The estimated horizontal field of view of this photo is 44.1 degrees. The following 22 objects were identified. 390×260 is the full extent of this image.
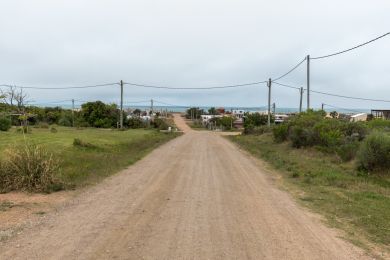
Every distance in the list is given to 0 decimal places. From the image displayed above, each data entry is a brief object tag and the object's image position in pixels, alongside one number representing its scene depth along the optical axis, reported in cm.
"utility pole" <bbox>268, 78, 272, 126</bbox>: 5691
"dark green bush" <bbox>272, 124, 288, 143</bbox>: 3588
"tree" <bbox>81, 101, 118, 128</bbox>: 7956
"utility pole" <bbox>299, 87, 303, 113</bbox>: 4852
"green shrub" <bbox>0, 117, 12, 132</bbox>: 4609
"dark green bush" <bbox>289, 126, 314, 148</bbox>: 2859
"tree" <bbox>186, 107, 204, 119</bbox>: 18025
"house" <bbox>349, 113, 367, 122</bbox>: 10088
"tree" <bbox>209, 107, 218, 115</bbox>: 19152
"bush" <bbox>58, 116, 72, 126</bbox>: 8362
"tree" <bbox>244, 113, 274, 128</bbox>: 9725
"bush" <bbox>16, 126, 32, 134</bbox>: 3994
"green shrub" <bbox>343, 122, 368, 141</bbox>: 2612
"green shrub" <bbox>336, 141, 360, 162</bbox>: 2159
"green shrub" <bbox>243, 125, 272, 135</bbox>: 5550
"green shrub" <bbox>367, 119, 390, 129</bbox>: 3482
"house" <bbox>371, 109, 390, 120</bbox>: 8525
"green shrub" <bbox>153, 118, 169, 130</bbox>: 8824
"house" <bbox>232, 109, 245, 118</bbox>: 17885
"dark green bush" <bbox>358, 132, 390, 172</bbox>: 1730
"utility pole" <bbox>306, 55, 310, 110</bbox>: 3531
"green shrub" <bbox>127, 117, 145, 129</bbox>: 8214
